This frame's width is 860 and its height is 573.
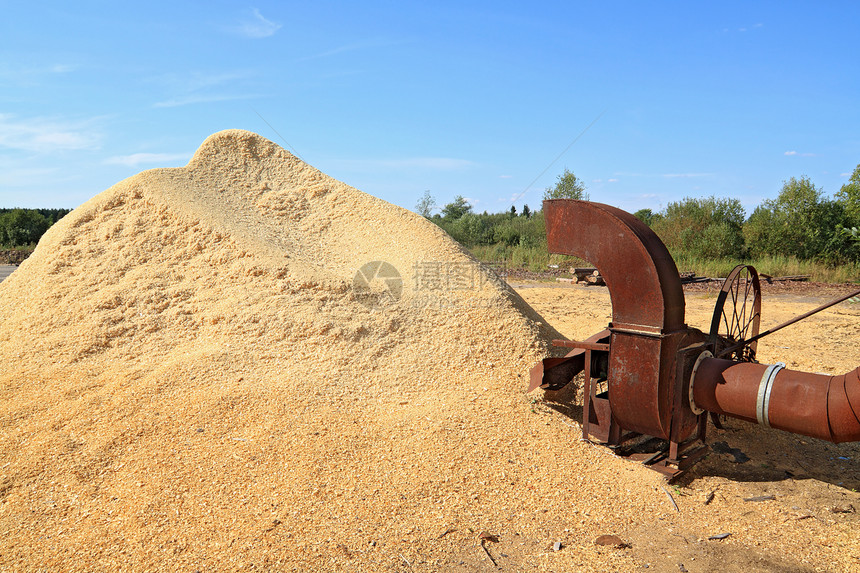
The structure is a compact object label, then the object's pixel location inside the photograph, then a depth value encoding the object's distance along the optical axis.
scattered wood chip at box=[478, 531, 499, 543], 3.22
